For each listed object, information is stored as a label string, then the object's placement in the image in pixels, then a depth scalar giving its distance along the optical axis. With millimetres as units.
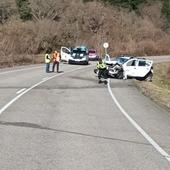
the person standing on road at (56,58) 42875
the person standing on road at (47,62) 42019
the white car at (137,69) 39094
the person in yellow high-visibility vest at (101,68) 34344
